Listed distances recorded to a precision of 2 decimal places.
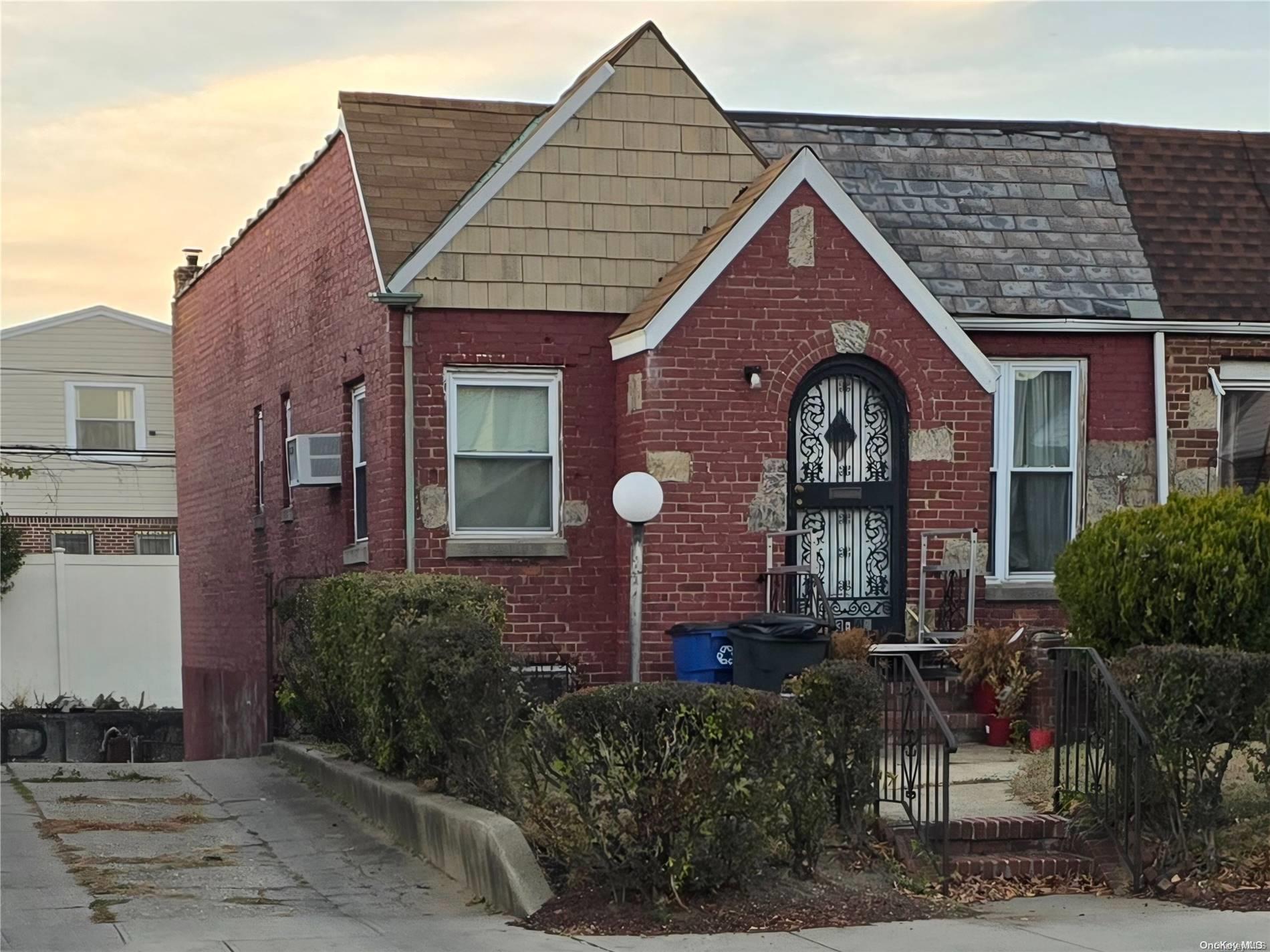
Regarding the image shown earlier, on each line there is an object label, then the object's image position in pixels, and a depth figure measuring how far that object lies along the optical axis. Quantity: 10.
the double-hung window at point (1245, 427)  16.03
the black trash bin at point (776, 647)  12.73
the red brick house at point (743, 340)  14.27
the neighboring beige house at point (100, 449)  30.91
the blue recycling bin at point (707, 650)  13.52
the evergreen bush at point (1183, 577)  11.62
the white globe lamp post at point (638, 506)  12.15
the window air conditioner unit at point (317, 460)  16.09
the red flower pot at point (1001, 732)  13.13
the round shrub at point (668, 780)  8.45
